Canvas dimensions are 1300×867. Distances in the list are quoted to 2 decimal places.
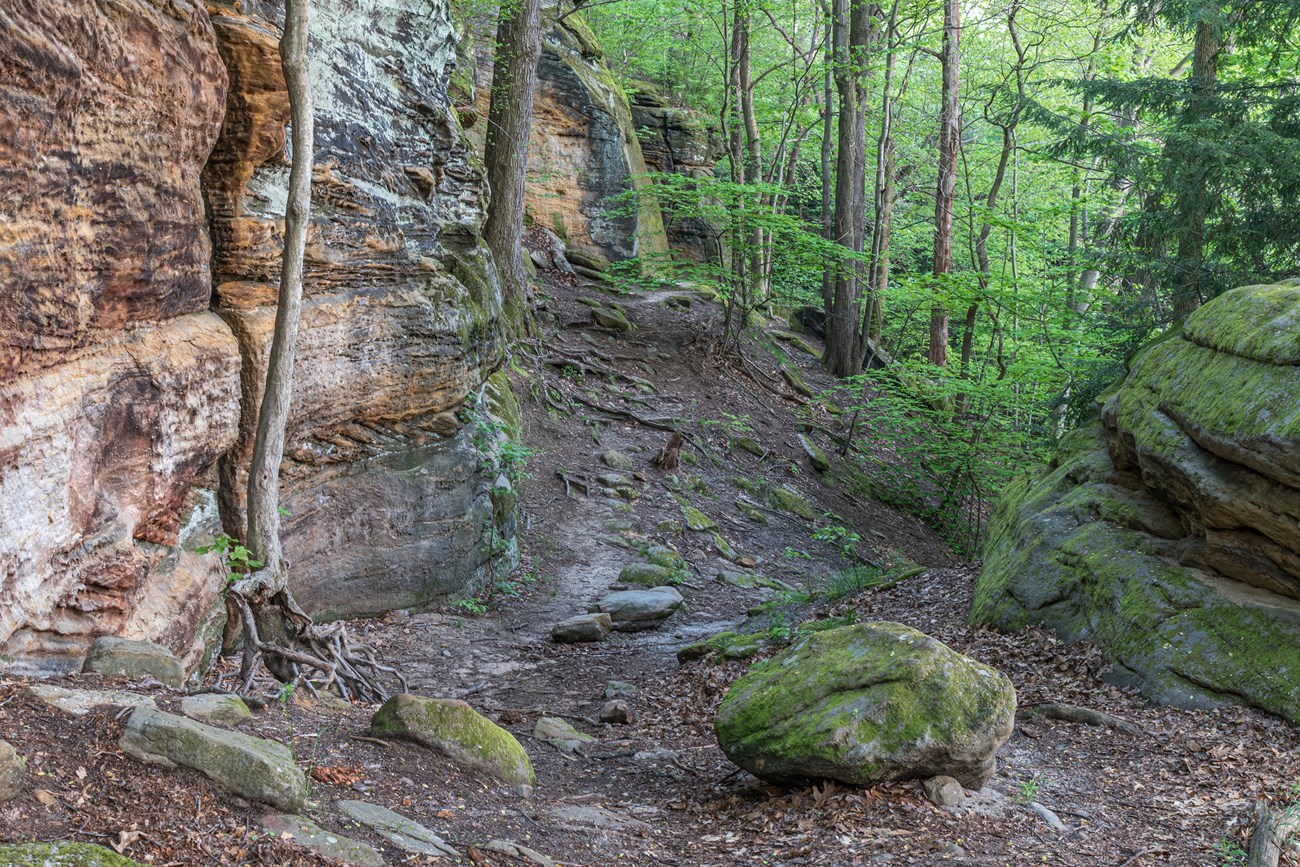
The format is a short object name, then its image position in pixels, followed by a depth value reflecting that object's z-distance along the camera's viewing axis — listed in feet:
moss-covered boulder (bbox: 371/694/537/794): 16.79
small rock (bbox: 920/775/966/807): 15.87
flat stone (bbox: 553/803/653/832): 16.06
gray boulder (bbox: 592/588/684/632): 33.01
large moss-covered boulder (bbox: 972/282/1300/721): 20.68
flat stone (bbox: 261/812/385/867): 11.64
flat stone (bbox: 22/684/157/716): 12.80
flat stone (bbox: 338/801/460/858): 12.90
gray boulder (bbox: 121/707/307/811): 12.07
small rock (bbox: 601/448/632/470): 45.68
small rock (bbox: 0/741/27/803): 10.16
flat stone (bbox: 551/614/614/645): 30.81
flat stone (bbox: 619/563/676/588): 36.86
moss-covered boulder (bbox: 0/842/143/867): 8.86
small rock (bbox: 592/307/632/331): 58.29
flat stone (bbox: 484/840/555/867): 13.67
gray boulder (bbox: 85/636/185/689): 15.83
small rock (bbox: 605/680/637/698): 26.00
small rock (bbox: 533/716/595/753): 21.30
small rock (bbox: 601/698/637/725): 23.53
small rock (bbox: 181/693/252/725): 14.80
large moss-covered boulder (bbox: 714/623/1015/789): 15.56
